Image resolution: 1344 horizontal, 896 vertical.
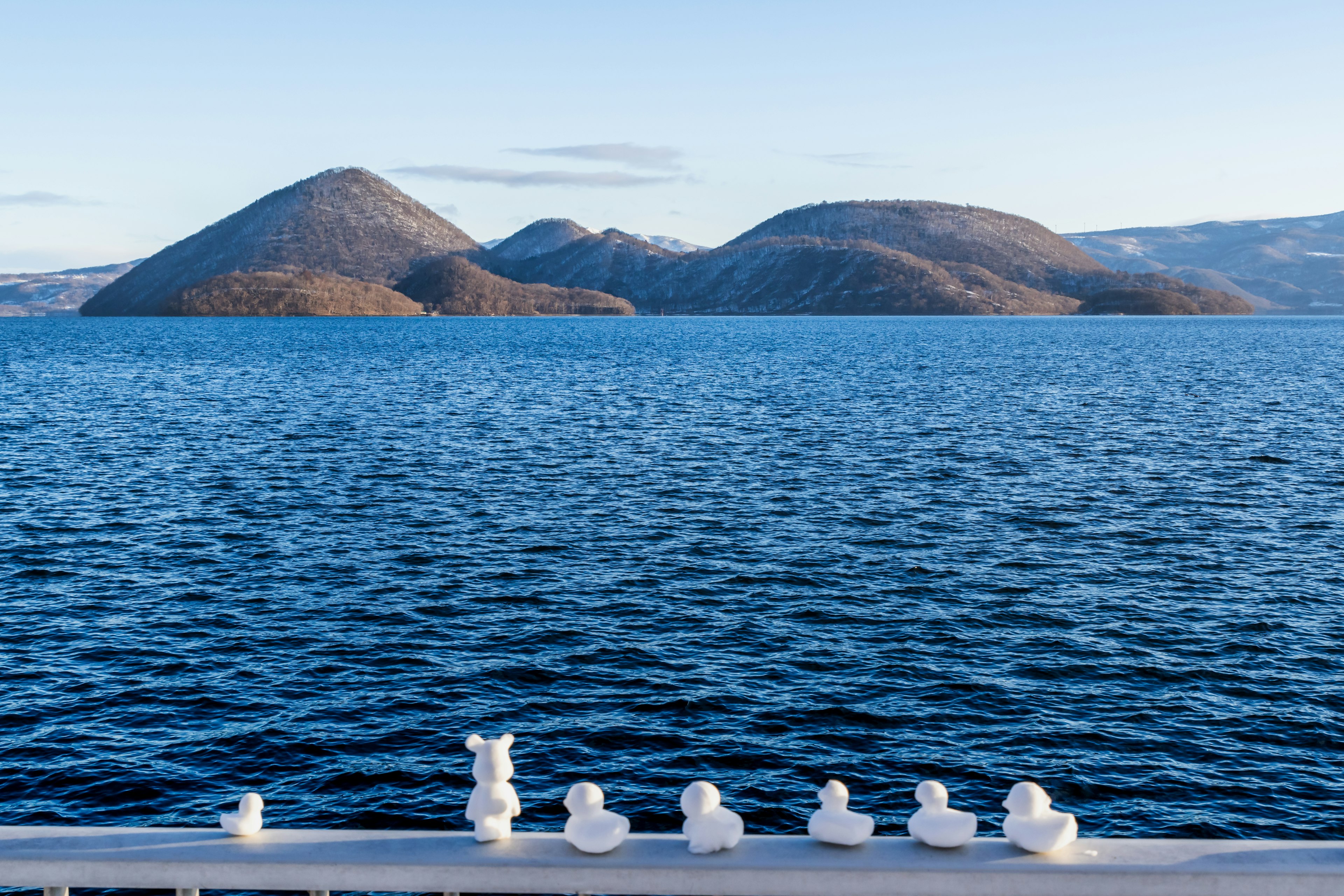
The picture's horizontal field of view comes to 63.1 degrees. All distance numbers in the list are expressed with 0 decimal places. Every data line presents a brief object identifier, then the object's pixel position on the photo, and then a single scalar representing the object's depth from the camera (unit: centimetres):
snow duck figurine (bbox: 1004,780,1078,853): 603
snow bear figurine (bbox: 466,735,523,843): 621
